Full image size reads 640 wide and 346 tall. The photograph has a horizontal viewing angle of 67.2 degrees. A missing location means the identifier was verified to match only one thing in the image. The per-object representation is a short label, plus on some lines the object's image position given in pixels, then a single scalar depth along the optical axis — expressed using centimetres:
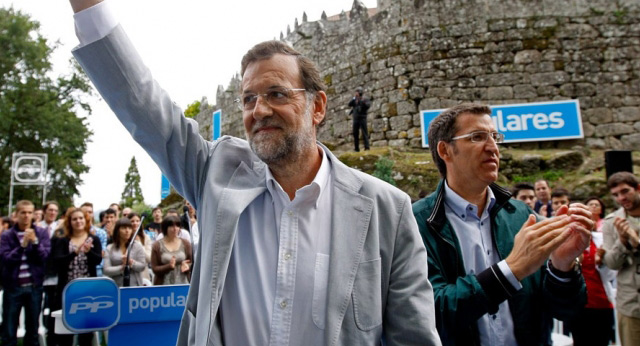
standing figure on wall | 1248
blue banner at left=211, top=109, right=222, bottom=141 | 771
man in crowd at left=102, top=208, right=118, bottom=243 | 792
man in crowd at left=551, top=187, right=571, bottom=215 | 555
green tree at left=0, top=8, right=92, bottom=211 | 2527
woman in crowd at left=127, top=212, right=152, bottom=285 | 663
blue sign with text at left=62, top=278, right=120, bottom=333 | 338
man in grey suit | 148
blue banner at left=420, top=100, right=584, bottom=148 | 1180
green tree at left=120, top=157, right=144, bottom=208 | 7038
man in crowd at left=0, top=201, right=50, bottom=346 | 602
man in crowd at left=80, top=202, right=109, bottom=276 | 639
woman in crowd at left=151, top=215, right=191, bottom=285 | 584
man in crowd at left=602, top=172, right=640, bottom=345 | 399
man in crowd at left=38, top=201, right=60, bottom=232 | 739
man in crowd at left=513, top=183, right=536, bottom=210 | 590
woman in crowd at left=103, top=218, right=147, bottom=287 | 595
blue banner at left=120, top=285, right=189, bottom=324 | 357
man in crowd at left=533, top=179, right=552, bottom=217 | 667
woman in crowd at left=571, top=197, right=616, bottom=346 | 474
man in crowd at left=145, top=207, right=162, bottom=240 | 954
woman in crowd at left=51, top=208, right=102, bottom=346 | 586
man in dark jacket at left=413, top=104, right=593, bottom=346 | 189
